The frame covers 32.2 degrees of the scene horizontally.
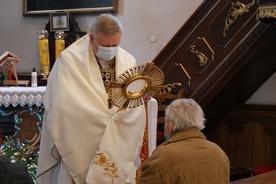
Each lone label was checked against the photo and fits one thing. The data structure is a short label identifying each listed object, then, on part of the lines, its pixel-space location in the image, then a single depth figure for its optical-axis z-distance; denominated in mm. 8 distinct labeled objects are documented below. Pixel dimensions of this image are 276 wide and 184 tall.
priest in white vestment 2828
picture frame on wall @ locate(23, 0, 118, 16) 7668
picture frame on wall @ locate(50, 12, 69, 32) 7754
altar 5328
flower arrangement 4414
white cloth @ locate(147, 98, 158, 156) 3621
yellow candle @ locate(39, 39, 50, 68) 6836
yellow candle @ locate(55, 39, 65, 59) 6969
